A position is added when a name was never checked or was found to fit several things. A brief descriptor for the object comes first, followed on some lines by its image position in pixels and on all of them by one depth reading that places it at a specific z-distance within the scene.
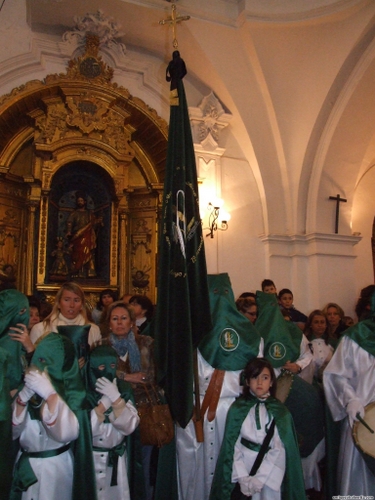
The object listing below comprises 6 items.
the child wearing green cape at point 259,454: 2.83
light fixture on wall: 7.15
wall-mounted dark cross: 7.82
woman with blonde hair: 3.65
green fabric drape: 3.09
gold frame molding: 6.53
